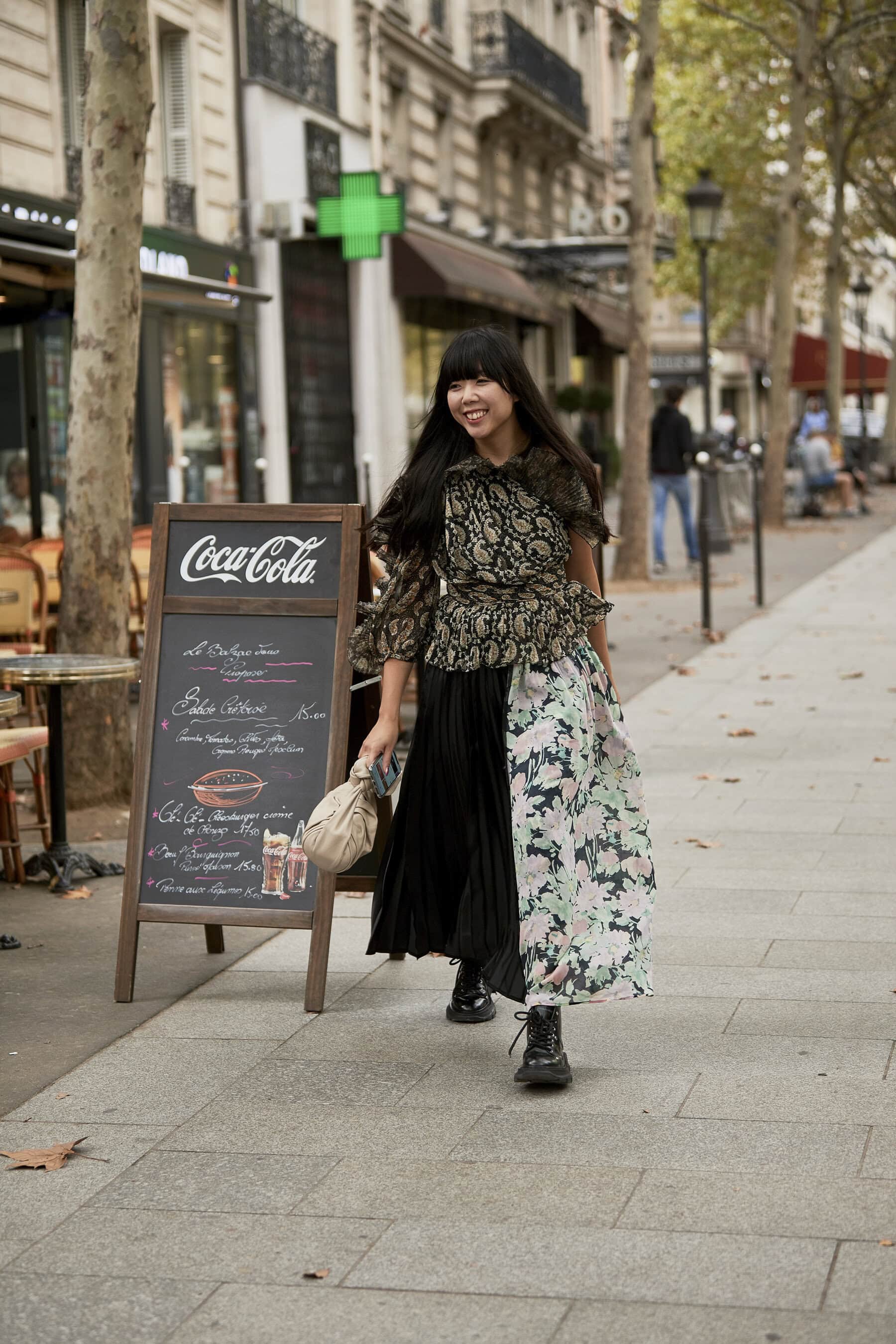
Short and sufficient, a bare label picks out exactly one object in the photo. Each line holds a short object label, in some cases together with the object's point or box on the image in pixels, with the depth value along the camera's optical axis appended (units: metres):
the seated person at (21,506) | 14.94
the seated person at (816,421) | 29.86
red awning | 43.62
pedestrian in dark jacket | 18.97
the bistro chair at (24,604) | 8.86
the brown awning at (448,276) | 25.72
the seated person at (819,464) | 28.03
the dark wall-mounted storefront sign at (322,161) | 22.20
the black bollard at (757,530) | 15.27
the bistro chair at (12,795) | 6.06
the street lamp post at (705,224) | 19.33
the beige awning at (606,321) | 37.31
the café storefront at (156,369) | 12.81
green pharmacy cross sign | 22.73
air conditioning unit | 21.50
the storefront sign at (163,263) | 14.59
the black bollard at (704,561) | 13.68
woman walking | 4.35
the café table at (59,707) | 6.12
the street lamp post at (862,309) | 33.12
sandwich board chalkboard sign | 5.11
